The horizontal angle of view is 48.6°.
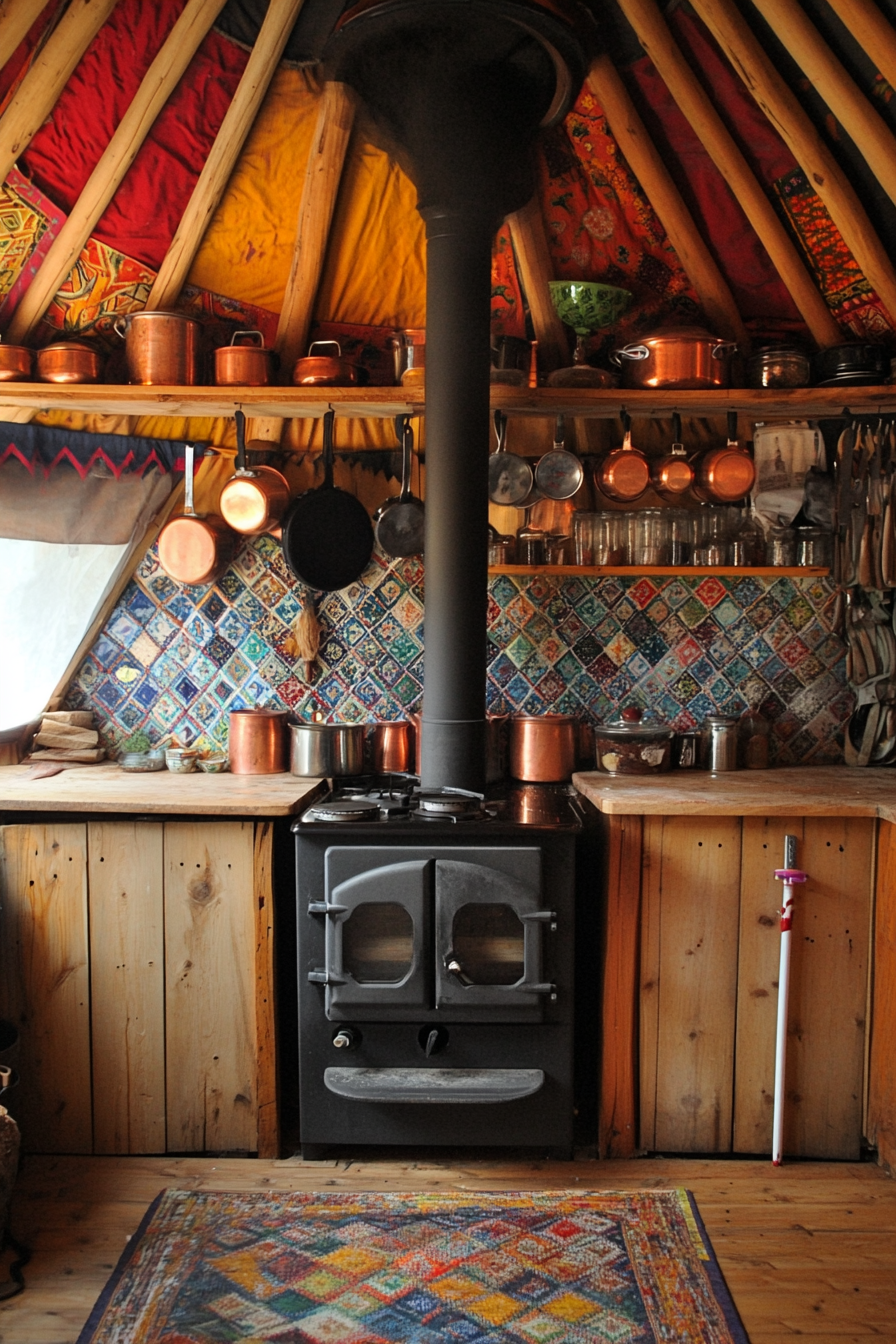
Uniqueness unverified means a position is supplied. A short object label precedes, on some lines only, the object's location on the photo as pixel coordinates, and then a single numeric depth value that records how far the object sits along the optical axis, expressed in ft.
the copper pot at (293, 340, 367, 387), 10.14
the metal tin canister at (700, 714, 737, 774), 10.52
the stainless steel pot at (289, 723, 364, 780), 10.39
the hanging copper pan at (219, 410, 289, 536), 10.68
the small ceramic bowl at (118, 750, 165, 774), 10.64
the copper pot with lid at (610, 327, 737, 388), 10.00
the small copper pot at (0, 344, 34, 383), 9.95
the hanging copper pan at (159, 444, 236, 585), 10.90
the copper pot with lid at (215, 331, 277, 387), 10.14
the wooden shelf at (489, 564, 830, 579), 10.46
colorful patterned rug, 6.63
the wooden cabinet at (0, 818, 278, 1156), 8.77
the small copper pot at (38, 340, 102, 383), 10.02
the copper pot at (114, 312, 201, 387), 10.11
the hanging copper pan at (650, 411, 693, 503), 10.70
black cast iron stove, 8.33
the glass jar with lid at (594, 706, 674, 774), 10.21
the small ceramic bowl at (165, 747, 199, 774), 10.71
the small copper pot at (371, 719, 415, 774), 11.02
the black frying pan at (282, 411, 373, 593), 10.64
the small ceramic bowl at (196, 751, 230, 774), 10.81
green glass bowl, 10.00
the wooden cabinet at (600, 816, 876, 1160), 8.70
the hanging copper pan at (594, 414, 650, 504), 10.70
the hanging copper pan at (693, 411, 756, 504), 10.59
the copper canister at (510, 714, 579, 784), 10.48
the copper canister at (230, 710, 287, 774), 10.65
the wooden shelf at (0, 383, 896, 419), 9.98
